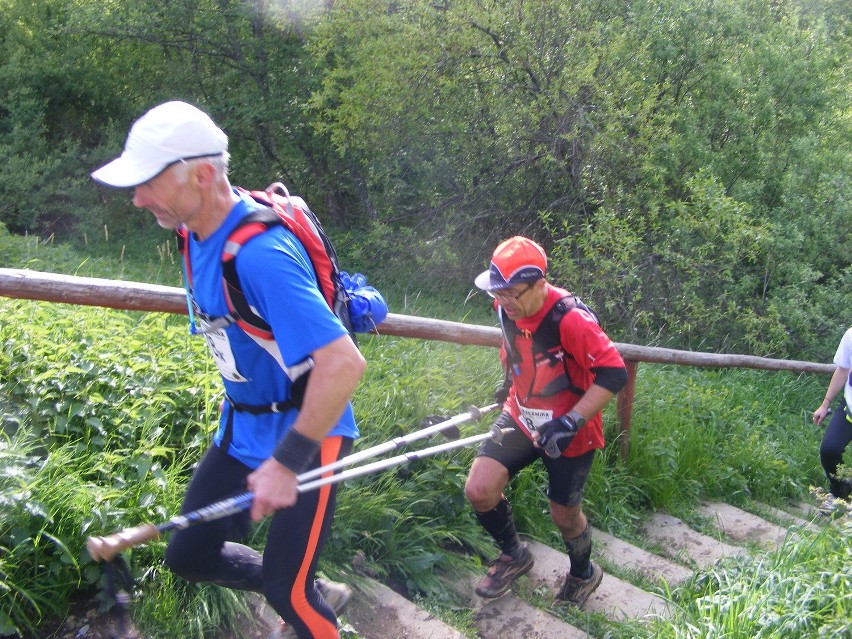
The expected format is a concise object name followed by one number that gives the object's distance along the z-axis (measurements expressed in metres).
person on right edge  6.00
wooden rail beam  3.04
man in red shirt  3.66
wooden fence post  5.62
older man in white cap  2.20
